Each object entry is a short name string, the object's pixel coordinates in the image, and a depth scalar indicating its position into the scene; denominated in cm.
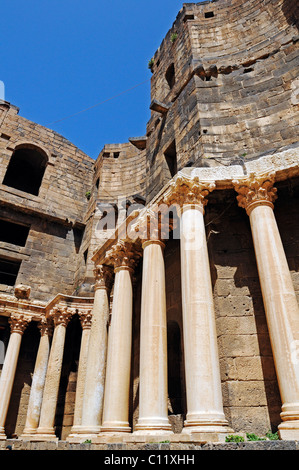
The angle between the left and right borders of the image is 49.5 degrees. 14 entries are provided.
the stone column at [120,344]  744
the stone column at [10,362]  1273
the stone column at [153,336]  621
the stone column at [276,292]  523
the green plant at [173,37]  1328
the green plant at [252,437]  533
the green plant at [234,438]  480
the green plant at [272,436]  542
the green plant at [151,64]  1500
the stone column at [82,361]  1170
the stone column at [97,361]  870
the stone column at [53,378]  1212
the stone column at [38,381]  1274
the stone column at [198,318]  526
